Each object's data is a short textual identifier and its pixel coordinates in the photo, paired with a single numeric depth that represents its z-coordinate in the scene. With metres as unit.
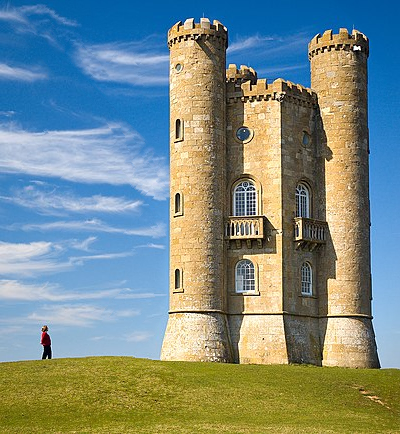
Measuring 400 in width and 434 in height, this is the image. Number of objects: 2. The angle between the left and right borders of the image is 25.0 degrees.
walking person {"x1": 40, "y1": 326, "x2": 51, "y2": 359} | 51.44
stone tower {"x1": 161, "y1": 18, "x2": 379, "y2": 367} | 56.66
